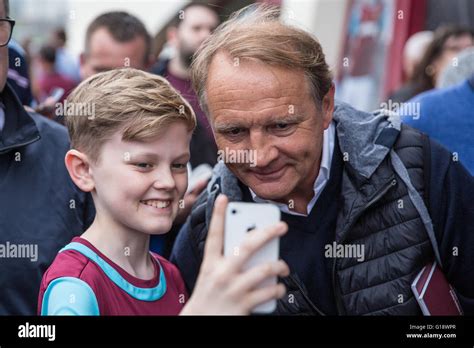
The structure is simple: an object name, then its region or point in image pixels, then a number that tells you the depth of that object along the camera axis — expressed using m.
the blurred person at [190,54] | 2.92
